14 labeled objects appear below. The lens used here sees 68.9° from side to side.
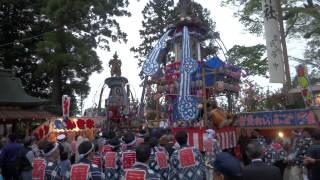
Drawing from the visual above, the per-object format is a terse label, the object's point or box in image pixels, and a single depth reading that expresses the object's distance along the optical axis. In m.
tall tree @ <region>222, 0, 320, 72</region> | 10.40
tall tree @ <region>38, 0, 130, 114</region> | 15.46
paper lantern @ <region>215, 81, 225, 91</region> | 7.13
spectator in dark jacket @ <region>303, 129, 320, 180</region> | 3.75
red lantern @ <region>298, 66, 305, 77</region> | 8.37
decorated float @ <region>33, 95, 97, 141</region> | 10.15
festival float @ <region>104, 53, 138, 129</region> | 12.71
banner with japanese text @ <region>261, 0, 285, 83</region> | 8.10
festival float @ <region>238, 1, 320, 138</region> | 7.77
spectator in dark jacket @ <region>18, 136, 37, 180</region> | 5.04
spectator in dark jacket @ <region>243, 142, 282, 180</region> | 2.83
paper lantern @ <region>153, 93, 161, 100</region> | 8.02
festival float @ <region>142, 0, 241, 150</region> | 7.14
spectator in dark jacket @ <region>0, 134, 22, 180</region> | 5.67
